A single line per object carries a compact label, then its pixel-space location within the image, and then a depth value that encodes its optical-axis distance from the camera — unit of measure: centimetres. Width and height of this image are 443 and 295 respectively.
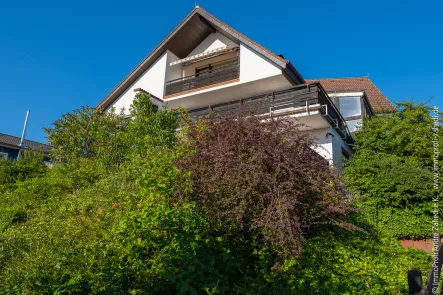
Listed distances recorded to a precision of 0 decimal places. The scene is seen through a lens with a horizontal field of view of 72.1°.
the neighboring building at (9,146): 2611
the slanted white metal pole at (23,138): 2738
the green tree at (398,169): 964
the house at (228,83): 1212
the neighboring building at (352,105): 1766
